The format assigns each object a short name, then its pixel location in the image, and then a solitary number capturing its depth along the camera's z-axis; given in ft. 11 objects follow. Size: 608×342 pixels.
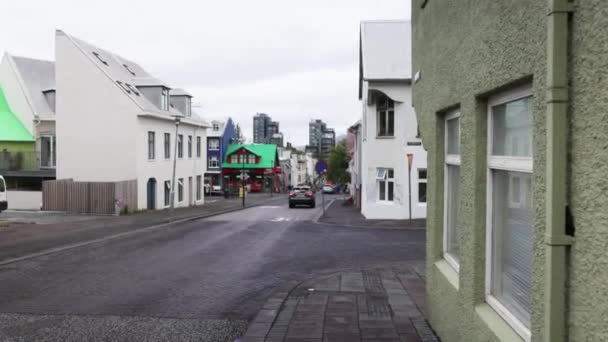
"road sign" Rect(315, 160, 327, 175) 92.53
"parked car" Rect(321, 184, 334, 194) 253.10
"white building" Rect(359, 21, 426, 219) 84.02
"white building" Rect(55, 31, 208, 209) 100.73
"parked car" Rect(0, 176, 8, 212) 83.30
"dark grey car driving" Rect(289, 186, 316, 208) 125.80
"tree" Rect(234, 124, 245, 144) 323.68
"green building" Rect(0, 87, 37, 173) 114.62
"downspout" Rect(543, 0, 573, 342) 8.13
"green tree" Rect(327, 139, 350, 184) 190.60
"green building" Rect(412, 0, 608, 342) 7.54
